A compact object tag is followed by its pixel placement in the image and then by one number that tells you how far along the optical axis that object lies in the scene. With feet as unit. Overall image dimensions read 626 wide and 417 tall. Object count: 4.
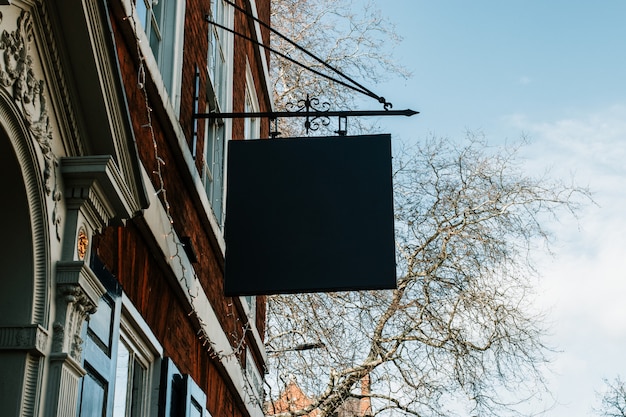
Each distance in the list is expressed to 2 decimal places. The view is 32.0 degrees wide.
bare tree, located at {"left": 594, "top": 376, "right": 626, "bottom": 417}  101.23
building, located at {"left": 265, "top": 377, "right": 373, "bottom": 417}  57.31
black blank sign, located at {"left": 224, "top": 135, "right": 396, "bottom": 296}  24.85
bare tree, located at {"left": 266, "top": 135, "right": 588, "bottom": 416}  55.67
